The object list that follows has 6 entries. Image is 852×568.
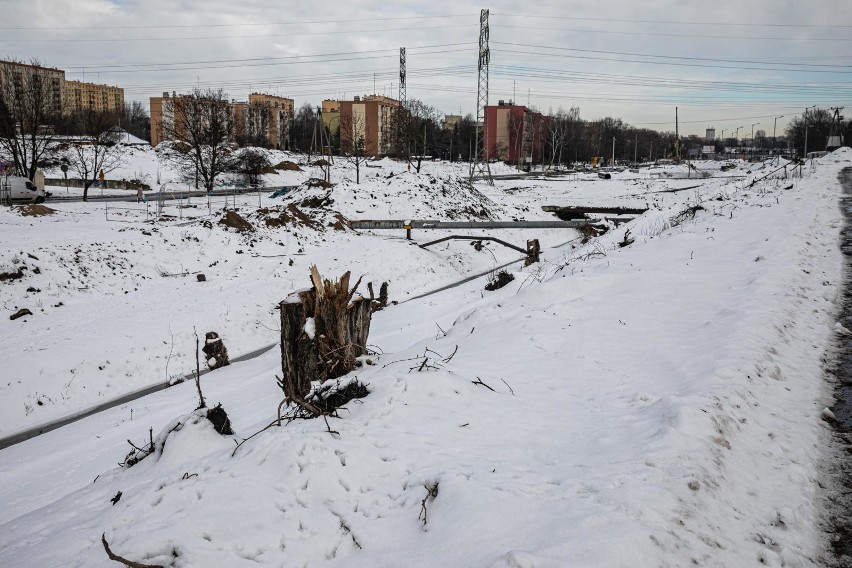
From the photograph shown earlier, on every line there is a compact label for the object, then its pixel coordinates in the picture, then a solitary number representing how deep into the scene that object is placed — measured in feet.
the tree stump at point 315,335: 19.79
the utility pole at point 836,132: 283.79
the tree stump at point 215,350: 44.60
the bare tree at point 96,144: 152.35
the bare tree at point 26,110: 115.24
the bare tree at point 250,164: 163.84
